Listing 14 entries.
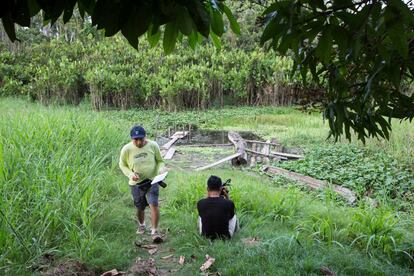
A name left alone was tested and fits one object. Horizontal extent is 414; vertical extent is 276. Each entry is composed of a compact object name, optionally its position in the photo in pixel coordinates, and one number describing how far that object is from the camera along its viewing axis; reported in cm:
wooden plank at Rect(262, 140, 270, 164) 975
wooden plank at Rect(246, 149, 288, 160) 977
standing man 448
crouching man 407
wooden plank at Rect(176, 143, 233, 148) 1160
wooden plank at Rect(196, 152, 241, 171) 849
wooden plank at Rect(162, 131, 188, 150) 1120
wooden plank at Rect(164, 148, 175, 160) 968
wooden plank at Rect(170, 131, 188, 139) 1311
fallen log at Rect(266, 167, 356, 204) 662
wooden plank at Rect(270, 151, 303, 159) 963
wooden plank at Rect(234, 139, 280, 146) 1101
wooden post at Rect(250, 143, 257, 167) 955
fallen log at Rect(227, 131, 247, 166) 977
